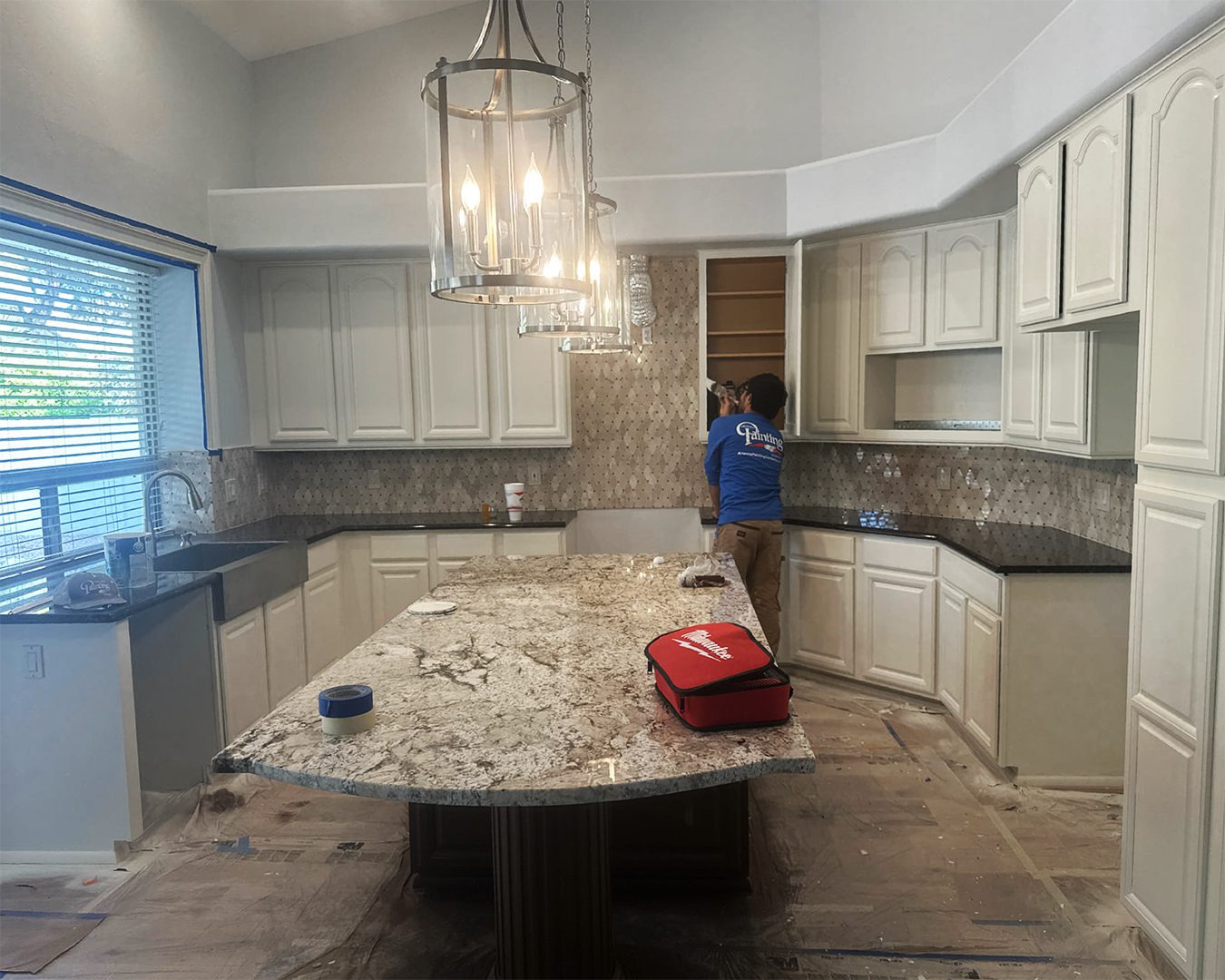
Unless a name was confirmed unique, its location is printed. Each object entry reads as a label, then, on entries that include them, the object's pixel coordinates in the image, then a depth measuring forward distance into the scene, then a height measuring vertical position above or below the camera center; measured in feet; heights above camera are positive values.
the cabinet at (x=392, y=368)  15.70 +1.22
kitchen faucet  11.78 -0.66
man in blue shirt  13.93 -1.01
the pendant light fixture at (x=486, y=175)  4.83 +1.46
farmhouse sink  11.31 -1.89
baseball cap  9.39 -1.70
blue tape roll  5.67 -1.78
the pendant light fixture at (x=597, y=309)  7.09 +1.06
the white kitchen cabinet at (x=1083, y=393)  10.18 +0.40
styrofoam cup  15.84 -1.24
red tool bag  5.53 -1.68
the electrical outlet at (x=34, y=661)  9.32 -2.40
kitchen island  4.97 -1.97
